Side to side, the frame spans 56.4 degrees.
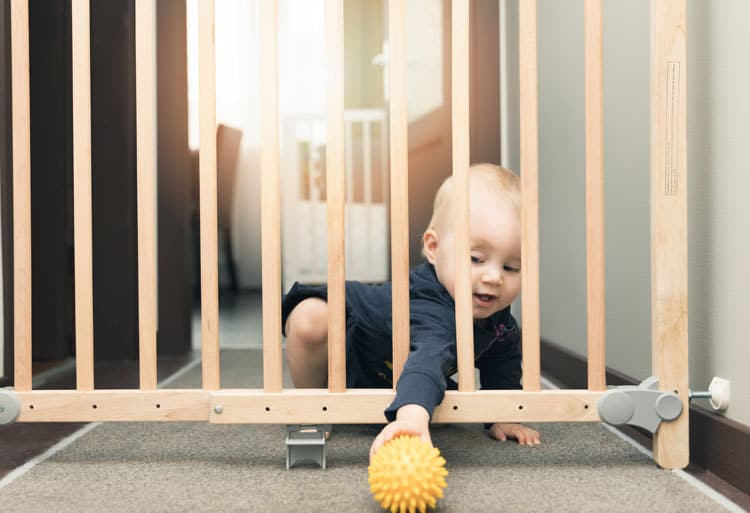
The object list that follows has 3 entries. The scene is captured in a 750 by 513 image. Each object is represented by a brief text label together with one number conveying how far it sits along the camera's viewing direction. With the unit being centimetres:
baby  81
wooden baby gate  75
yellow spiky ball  58
